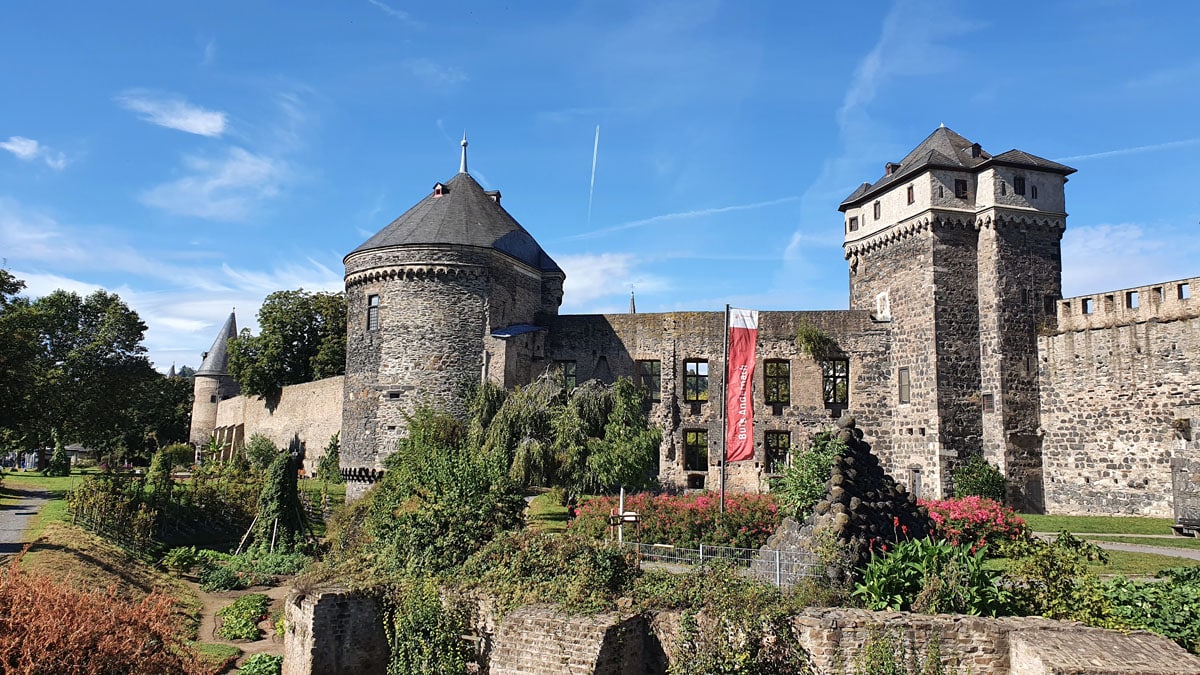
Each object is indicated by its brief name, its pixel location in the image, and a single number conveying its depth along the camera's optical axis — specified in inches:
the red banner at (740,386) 778.2
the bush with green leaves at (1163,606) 398.9
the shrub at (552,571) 483.8
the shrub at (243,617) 638.5
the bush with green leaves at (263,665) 544.7
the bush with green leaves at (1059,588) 423.5
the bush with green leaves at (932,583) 432.1
